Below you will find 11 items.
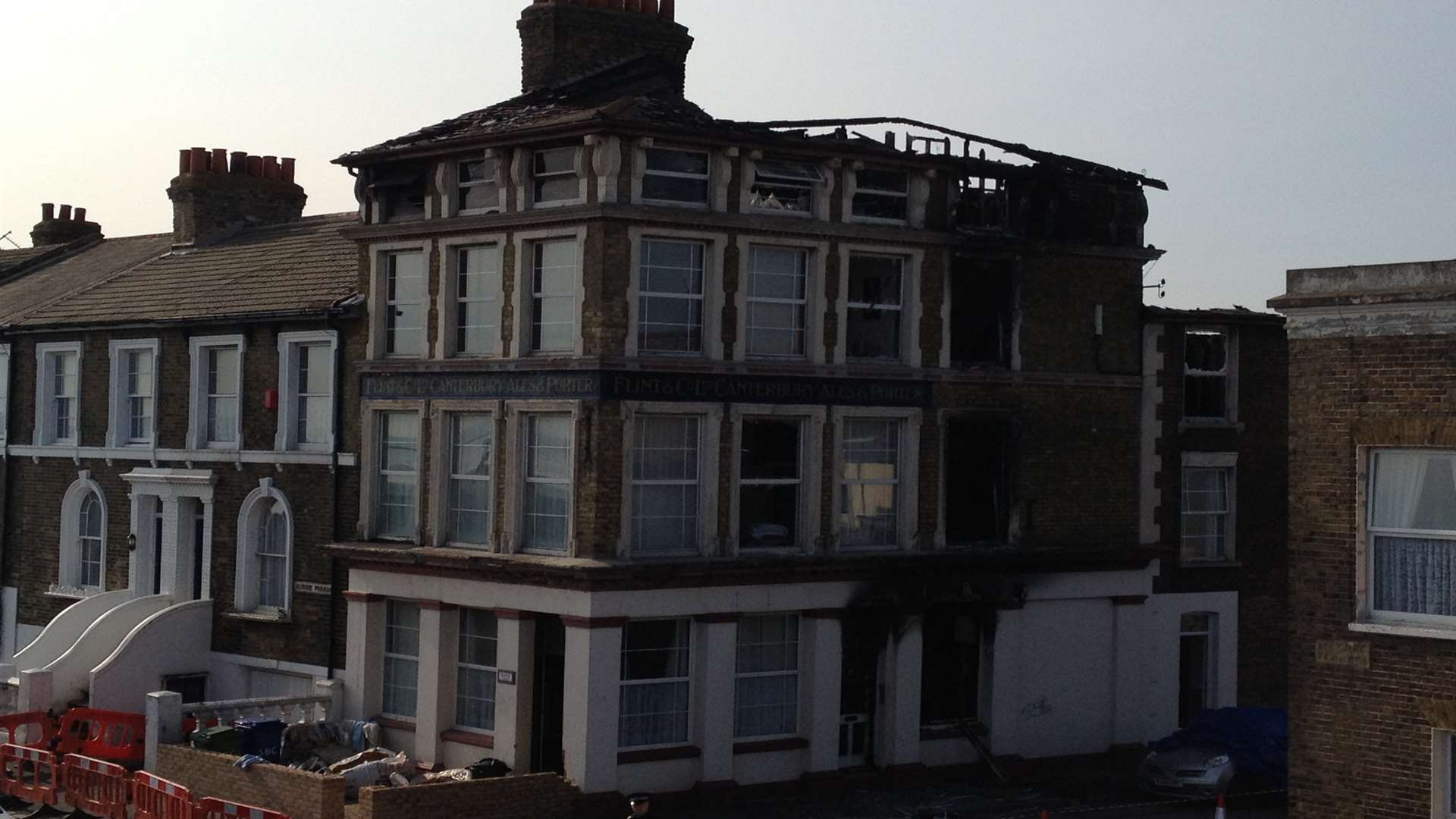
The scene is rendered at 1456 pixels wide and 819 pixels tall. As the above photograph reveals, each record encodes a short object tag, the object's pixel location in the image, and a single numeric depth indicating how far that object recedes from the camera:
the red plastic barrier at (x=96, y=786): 27.22
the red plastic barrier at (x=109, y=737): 30.72
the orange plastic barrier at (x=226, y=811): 24.50
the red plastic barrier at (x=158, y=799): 25.47
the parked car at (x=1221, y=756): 29.55
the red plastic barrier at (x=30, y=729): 31.86
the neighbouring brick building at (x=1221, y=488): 33.34
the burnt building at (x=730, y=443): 27.75
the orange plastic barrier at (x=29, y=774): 28.78
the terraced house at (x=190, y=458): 32.88
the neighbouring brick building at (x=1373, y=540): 19.17
